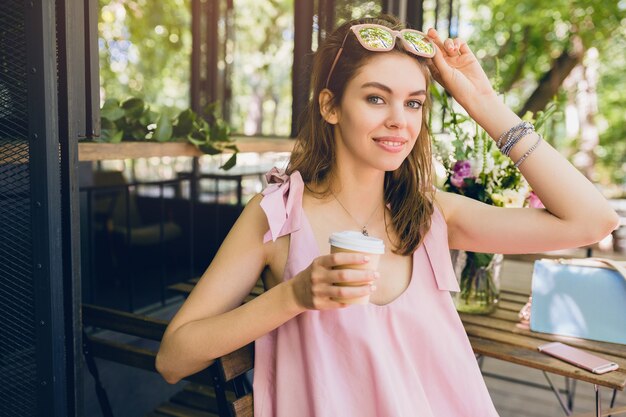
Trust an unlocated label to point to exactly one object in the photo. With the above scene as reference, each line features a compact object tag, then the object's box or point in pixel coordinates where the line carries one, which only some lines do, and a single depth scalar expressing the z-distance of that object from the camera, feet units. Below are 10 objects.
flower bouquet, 7.02
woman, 4.53
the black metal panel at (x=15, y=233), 4.77
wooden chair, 4.72
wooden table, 5.80
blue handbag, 6.59
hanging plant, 8.98
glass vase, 7.41
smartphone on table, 5.86
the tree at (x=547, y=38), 26.45
